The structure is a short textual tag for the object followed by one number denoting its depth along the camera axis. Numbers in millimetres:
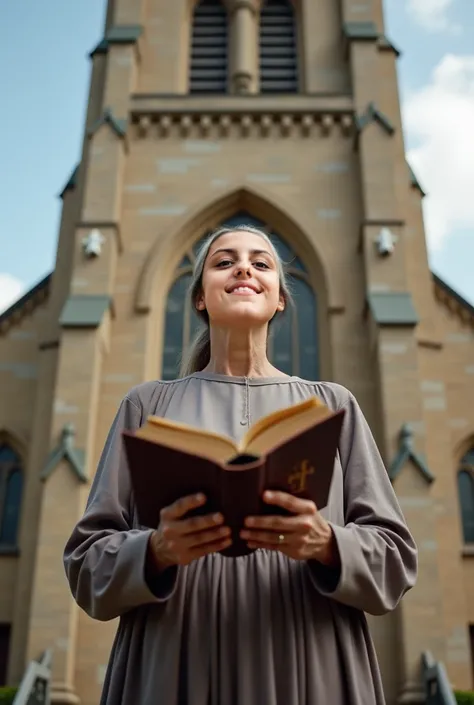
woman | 1688
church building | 10141
